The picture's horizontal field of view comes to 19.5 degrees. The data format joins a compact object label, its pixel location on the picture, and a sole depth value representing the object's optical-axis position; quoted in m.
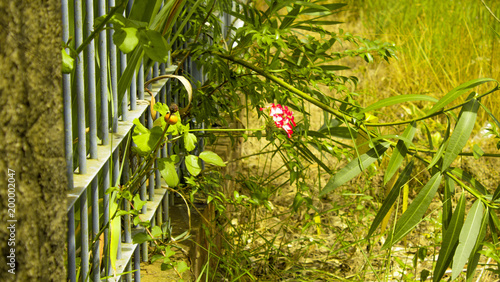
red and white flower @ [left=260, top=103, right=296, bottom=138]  2.14
